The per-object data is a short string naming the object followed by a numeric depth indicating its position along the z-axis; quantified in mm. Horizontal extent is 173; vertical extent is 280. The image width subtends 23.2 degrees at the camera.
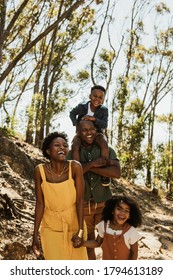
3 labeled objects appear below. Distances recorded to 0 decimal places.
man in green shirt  3832
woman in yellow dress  3234
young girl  3539
